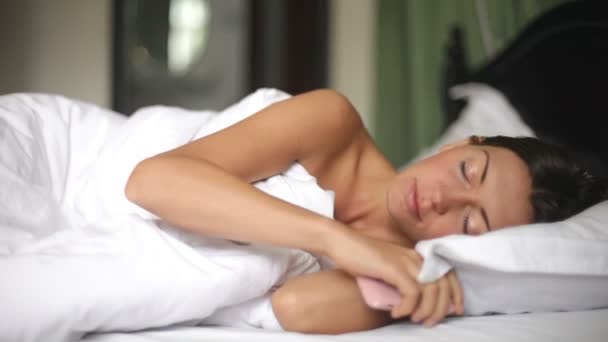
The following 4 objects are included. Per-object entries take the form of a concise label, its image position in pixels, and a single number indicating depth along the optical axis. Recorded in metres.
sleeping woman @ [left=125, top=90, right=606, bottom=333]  1.33
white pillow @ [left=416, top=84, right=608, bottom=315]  1.34
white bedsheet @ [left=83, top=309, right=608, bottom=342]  1.30
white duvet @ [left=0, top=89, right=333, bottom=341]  1.27
